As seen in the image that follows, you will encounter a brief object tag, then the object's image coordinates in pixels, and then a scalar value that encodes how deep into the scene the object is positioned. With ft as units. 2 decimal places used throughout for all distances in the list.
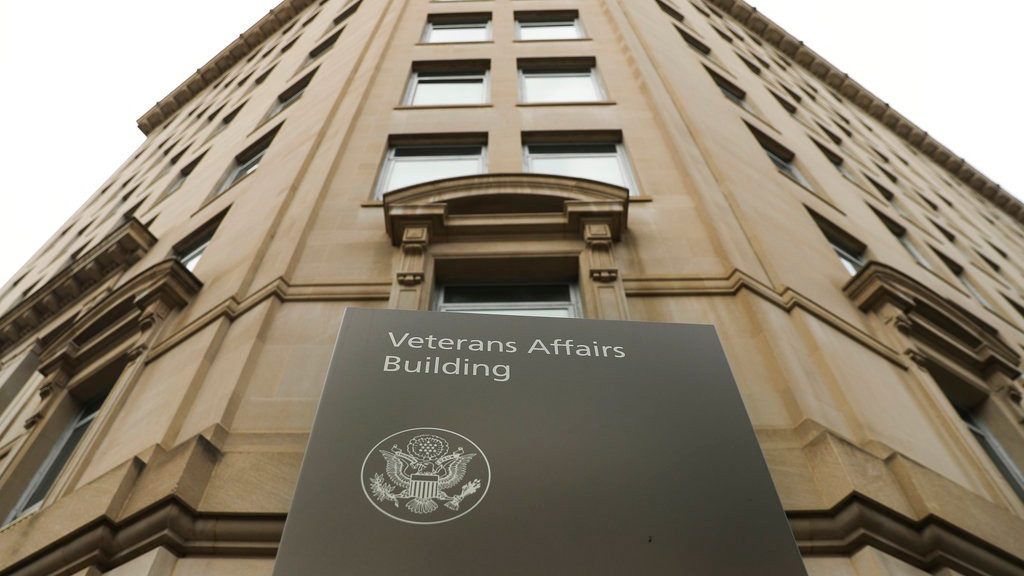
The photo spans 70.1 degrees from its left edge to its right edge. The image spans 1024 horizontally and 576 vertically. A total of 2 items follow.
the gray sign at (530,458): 20.17
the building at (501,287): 24.00
